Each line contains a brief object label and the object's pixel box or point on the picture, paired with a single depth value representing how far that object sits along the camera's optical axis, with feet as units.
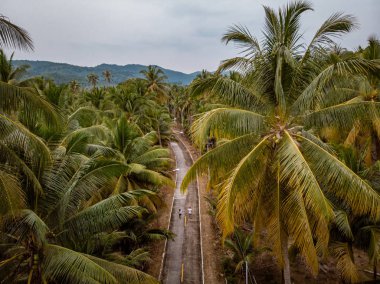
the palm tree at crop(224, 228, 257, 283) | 58.24
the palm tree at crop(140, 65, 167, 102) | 166.30
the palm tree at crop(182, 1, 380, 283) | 28.02
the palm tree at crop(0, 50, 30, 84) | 61.36
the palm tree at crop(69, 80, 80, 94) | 256.17
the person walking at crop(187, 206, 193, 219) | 85.64
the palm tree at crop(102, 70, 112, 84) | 337.70
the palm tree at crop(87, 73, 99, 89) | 319.47
